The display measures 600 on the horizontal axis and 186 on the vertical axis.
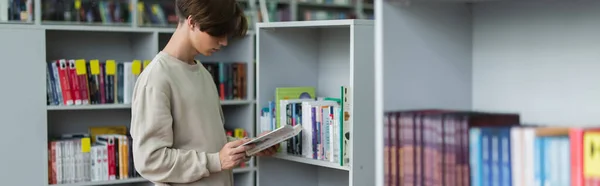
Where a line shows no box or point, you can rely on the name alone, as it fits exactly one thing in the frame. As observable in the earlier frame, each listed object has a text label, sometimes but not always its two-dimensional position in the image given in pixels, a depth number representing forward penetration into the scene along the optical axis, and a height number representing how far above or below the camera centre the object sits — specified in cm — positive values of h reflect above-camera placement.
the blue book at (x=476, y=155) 160 -14
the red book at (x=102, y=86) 379 +1
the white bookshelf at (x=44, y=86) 355 +1
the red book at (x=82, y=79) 371 +5
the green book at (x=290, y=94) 308 -3
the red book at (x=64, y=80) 367 +4
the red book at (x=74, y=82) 369 +3
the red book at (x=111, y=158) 378 -34
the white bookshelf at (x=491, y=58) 180 +7
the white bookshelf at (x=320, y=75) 275 +5
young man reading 242 -7
